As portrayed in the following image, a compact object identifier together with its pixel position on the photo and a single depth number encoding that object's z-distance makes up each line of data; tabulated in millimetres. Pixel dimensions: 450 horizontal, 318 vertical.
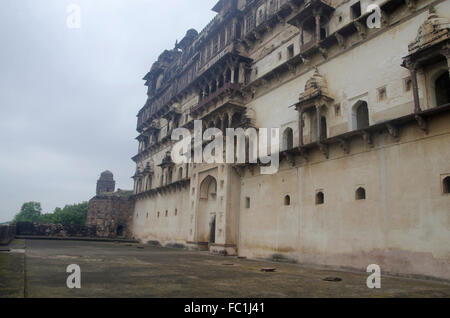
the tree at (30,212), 102938
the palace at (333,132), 11750
